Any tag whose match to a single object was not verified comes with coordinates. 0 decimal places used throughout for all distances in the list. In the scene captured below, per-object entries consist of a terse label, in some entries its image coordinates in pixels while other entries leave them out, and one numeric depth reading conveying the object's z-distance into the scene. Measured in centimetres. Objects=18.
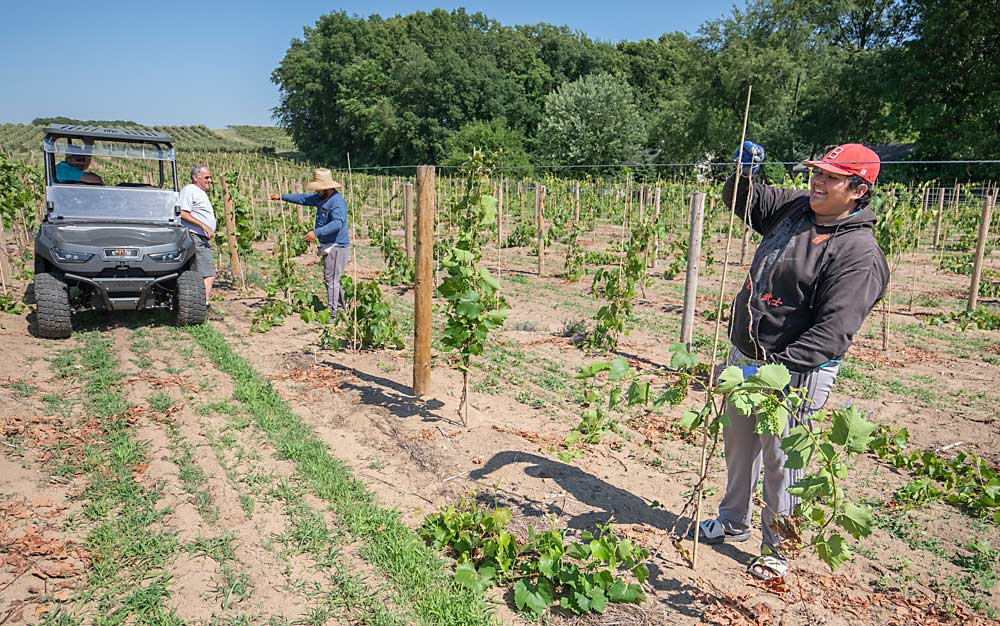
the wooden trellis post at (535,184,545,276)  1064
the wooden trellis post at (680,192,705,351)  560
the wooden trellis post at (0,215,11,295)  731
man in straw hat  603
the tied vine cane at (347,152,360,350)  576
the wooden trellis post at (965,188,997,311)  740
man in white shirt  659
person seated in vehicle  647
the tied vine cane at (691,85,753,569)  257
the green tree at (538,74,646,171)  3653
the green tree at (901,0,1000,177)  2480
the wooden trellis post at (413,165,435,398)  412
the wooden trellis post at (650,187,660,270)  1014
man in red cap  231
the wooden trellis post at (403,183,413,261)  1046
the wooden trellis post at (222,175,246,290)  848
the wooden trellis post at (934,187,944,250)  1355
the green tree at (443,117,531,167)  3784
